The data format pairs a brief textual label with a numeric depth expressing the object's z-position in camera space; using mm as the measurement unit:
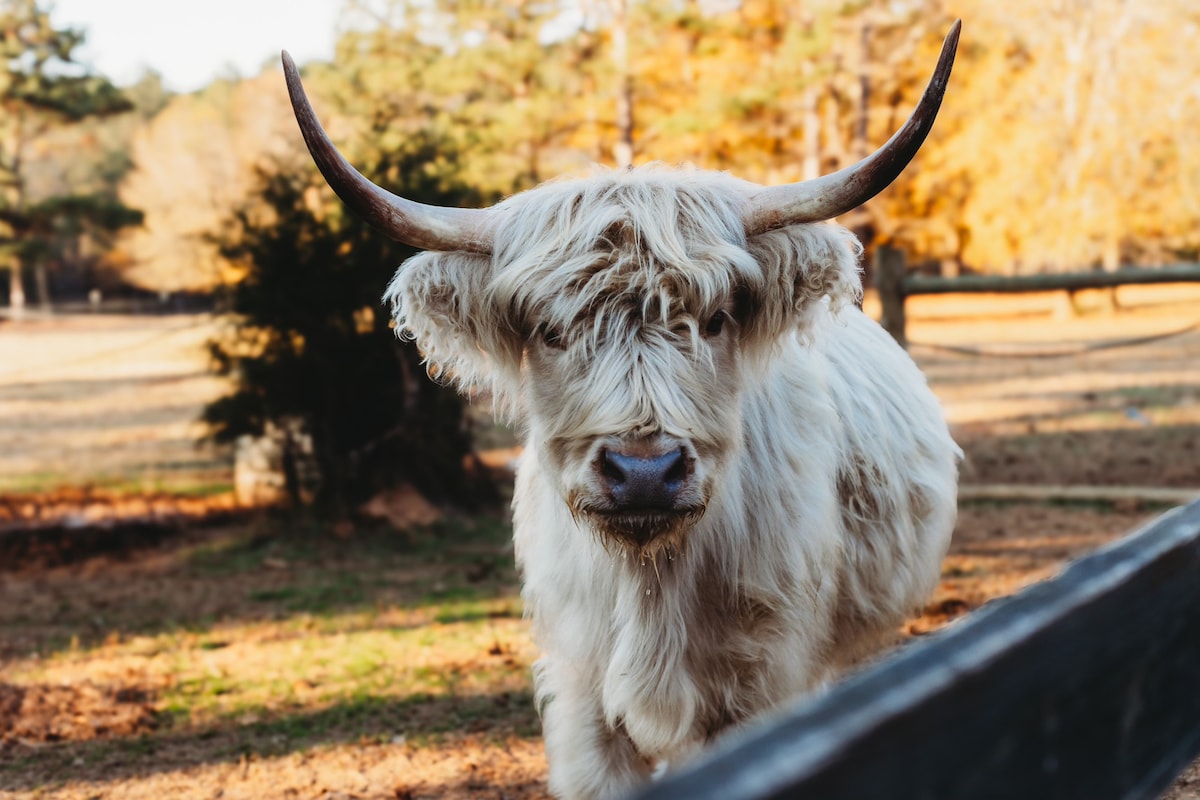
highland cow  2650
